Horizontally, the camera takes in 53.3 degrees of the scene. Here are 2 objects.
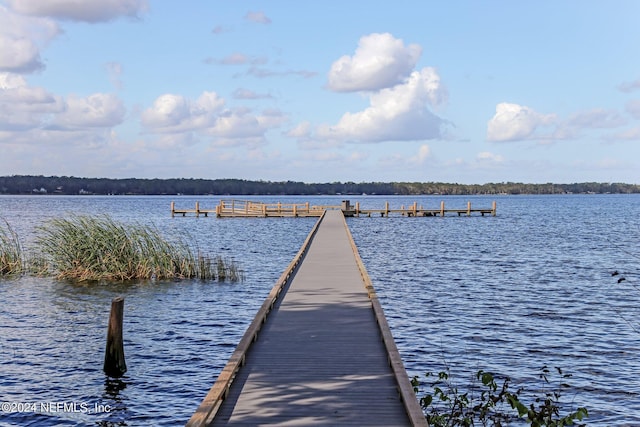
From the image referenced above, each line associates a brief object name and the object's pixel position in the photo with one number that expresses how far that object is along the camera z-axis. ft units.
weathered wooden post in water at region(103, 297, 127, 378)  38.17
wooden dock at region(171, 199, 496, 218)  214.48
